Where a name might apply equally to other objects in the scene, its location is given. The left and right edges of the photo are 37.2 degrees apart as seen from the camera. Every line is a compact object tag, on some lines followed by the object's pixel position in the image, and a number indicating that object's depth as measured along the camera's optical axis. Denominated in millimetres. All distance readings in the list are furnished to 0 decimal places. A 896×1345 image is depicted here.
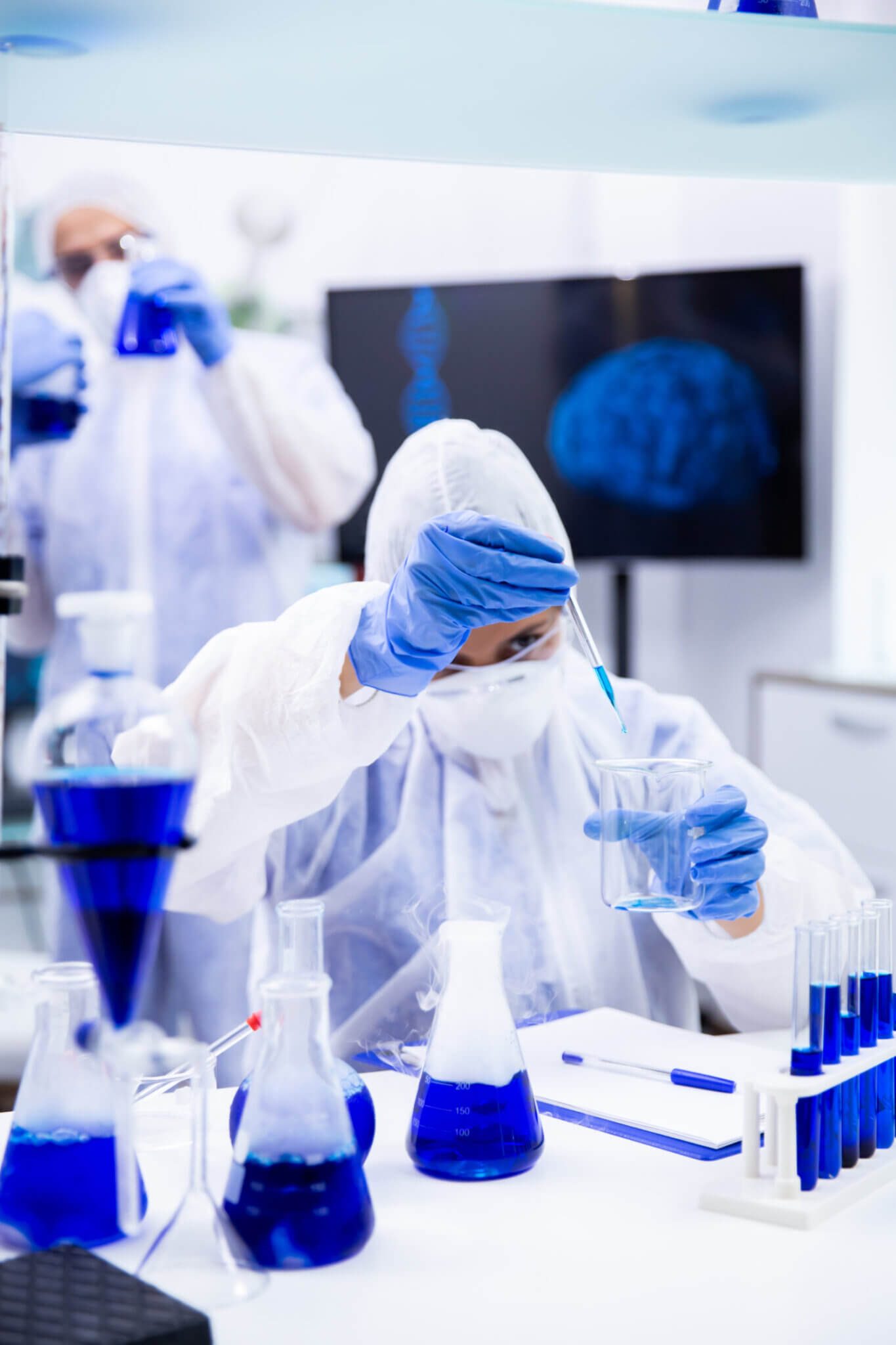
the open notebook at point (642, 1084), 964
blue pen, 1045
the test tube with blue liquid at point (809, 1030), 842
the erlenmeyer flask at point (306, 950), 874
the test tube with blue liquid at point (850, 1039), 888
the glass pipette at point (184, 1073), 1013
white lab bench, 695
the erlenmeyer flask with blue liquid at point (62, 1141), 780
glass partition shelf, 916
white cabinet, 2656
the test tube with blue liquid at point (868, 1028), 906
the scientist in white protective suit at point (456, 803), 1095
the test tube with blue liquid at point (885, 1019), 929
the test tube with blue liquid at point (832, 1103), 863
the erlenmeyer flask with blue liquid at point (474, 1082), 896
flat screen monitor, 3125
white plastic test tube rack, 819
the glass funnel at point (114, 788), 685
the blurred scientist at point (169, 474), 2283
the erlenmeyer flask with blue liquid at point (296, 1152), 753
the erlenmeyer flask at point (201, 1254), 732
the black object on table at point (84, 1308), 635
